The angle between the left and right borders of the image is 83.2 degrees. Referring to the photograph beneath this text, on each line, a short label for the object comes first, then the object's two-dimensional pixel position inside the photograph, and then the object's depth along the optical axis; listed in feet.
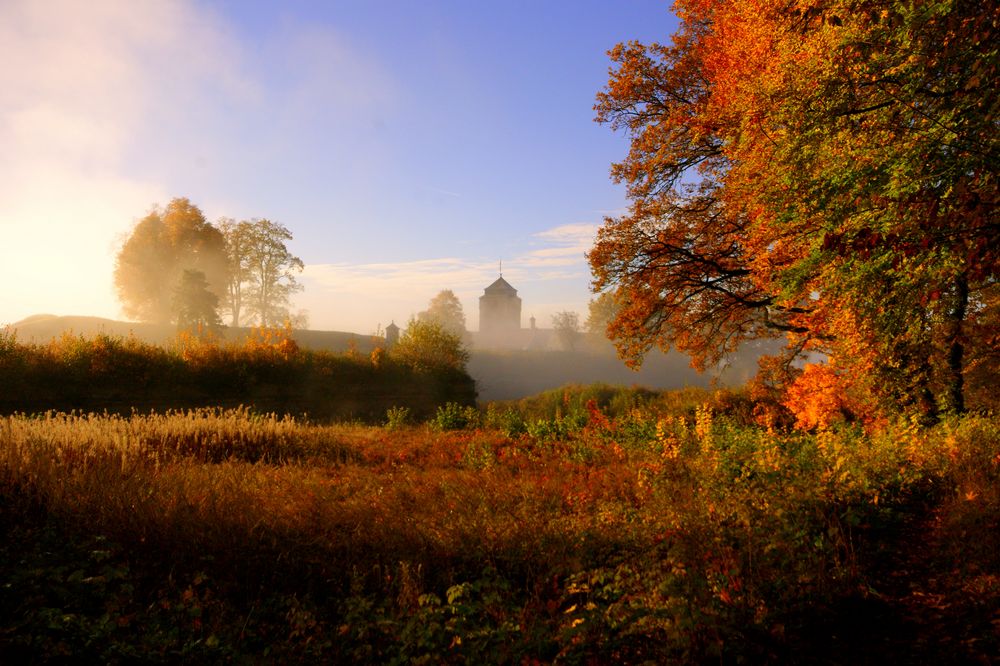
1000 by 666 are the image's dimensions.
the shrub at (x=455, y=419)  48.06
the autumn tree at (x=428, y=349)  71.46
